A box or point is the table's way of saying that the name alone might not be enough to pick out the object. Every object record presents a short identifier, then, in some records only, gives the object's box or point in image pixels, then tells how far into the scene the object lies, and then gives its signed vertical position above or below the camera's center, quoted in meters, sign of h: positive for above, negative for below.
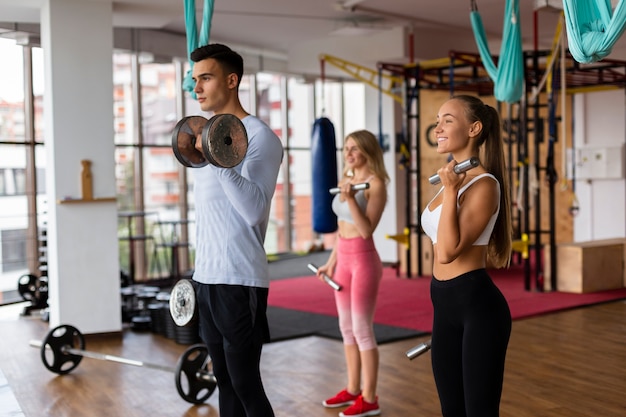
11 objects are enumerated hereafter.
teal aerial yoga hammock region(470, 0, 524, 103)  5.12 +0.76
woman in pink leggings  3.73 -0.36
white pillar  5.71 +0.21
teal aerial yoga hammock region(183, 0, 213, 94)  3.77 +0.78
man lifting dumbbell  2.38 -0.17
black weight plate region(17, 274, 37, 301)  7.50 -0.93
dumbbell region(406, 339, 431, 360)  2.63 -0.56
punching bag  5.59 +0.10
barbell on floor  4.09 -0.98
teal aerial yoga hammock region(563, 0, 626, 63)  2.68 +0.53
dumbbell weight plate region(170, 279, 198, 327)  2.76 -0.42
